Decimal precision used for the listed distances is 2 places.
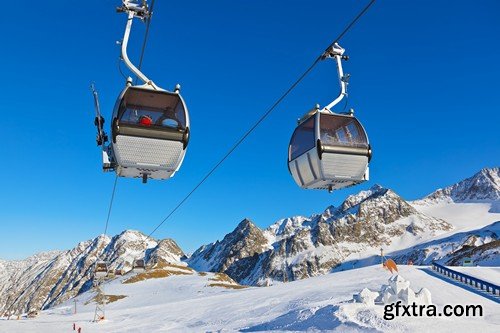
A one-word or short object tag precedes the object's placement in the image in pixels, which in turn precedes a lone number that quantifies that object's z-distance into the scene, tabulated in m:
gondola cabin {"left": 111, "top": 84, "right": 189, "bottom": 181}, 8.68
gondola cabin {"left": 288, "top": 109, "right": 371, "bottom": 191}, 9.91
